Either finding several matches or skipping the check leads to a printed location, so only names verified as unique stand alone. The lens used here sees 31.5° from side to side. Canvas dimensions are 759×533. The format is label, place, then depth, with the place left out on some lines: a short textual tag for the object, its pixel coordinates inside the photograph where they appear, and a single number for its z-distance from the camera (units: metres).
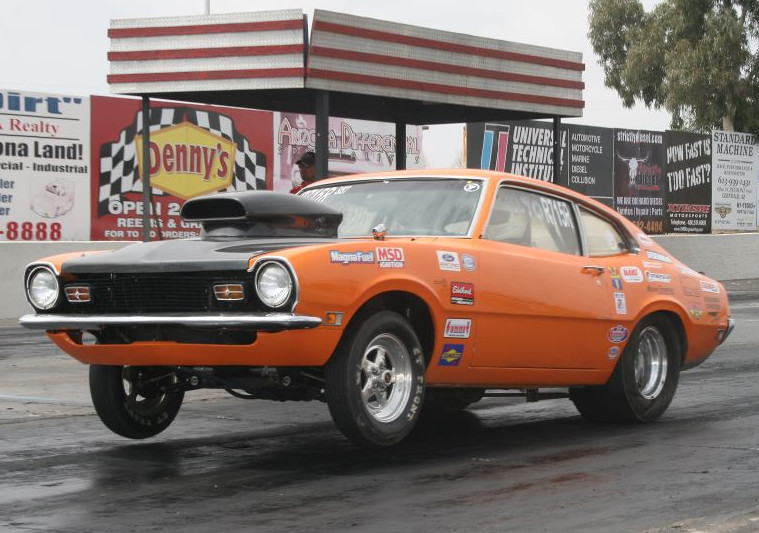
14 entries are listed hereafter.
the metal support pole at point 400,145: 14.61
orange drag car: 6.18
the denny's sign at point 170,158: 20.77
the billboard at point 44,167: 19.55
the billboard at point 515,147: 26.86
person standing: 11.47
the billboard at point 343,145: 23.78
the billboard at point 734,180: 32.31
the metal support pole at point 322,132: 13.51
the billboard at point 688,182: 31.00
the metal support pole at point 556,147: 16.36
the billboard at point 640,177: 29.67
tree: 50.78
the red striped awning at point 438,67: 13.85
